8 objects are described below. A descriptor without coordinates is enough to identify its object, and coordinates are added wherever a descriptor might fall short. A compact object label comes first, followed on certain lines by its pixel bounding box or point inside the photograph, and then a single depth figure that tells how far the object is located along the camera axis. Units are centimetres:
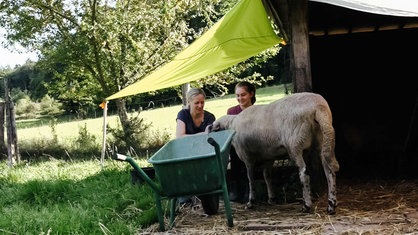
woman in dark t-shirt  588
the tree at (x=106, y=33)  1246
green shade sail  607
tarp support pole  832
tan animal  455
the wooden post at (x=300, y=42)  539
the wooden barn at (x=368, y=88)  723
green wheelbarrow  425
